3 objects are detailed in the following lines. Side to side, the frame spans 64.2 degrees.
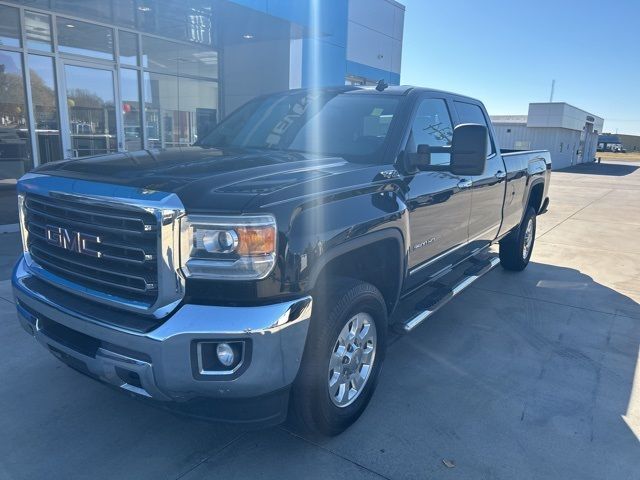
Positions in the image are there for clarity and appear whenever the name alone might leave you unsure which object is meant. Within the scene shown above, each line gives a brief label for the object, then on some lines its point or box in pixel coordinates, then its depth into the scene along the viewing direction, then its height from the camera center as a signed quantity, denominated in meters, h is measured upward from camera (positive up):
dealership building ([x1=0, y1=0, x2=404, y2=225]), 8.50 +1.13
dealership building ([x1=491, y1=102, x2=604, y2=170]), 34.44 +0.37
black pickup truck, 2.27 -0.67
